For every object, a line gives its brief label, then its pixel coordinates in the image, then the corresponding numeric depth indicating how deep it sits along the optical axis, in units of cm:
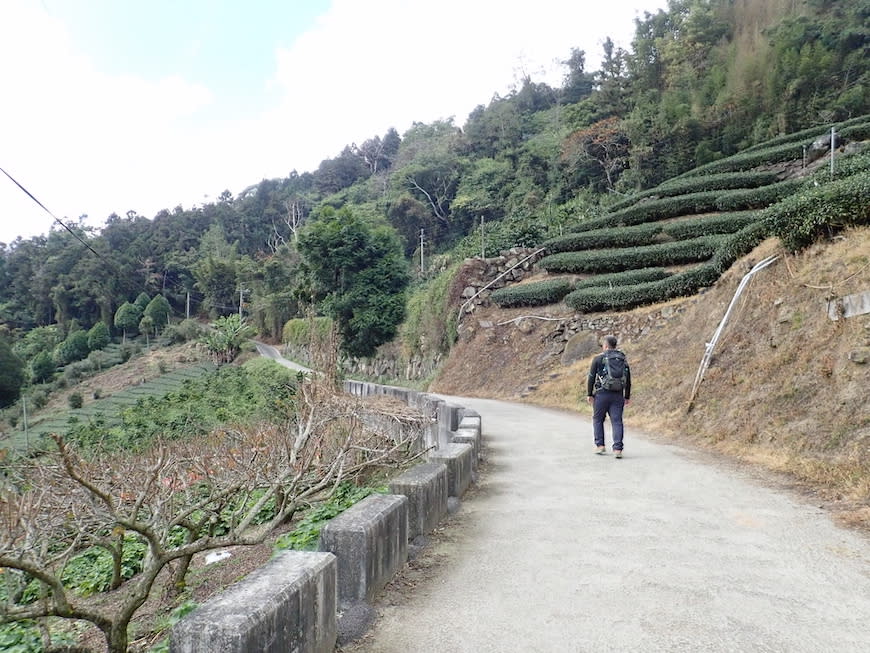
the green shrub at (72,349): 4850
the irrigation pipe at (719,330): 968
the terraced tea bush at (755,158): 2405
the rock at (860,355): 658
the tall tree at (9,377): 3084
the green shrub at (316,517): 538
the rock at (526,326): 2144
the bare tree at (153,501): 302
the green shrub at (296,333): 3961
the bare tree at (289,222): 6769
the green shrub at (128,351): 4956
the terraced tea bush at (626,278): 1967
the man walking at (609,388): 754
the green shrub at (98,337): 5081
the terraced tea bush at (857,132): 2242
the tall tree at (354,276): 2591
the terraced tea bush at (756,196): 2068
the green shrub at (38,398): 3503
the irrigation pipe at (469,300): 2430
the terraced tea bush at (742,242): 1155
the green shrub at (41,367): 4293
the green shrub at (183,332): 5219
